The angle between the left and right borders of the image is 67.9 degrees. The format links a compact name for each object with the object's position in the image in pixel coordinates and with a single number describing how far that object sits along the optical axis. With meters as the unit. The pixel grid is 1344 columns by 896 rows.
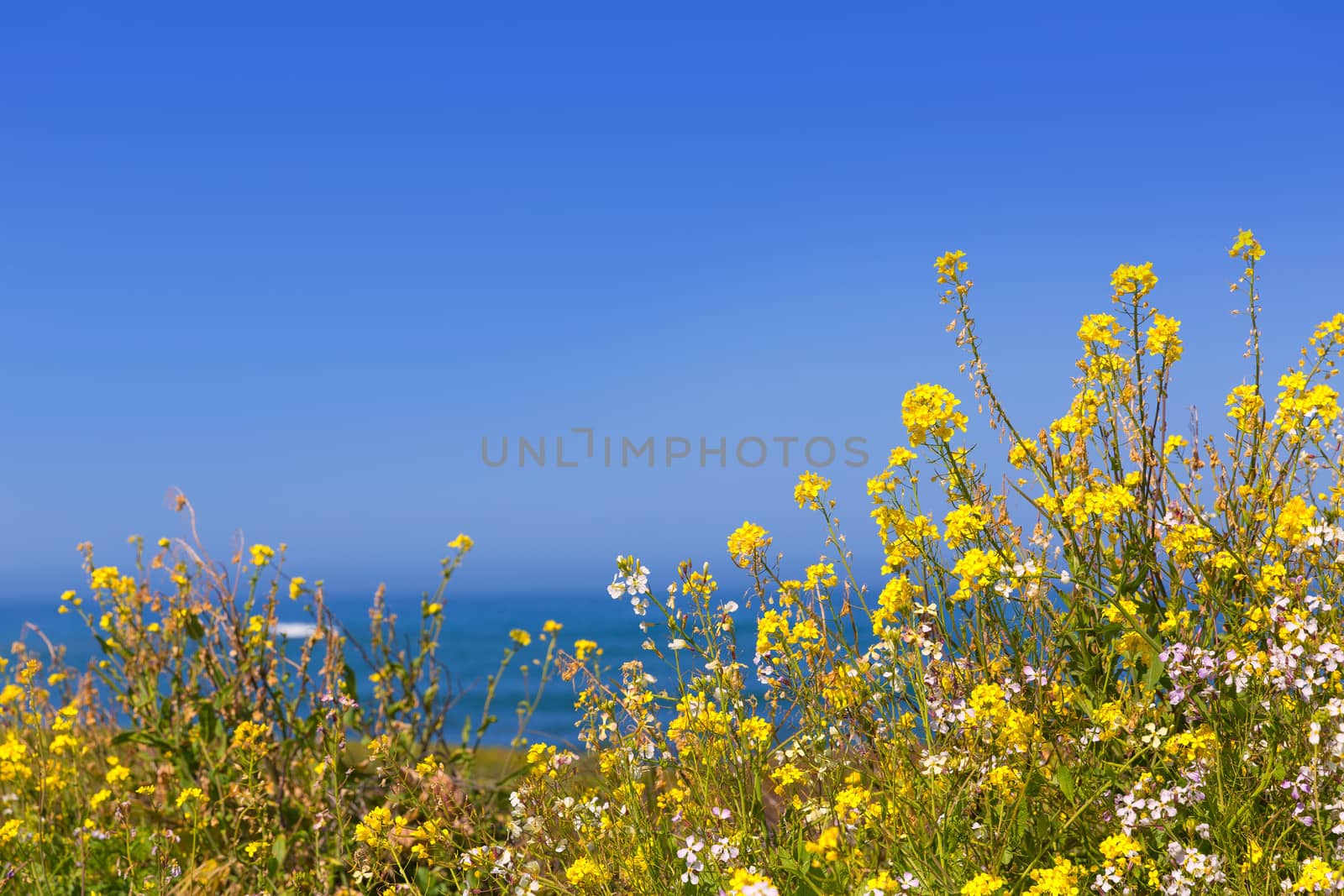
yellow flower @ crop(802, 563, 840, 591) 3.04
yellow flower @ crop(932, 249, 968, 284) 3.23
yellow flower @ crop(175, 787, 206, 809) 3.29
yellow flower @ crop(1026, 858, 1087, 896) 2.08
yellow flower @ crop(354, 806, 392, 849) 2.67
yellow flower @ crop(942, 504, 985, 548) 2.70
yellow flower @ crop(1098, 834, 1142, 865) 2.23
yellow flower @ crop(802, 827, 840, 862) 1.72
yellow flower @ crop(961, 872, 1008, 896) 1.97
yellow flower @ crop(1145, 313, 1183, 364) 3.28
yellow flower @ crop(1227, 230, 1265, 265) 3.25
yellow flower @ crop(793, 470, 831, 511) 3.01
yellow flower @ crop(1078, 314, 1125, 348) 3.26
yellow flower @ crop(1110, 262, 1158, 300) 3.14
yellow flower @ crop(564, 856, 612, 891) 2.47
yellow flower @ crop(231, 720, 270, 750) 3.47
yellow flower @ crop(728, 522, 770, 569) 2.95
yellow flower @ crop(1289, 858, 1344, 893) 1.99
